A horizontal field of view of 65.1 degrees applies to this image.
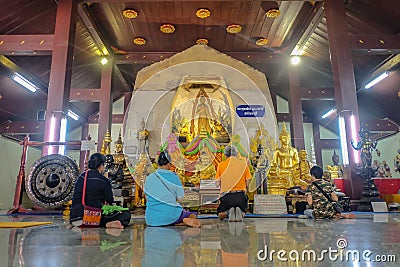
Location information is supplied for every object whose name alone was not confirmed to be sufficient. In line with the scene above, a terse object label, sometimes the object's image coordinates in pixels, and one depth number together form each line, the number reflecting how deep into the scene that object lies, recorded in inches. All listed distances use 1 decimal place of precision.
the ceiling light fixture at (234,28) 261.0
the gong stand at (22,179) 169.8
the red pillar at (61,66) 189.3
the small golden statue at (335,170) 326.6
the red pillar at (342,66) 191.8
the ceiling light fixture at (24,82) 272.7
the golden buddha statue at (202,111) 318.0
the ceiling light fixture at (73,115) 395.1
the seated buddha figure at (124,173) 188.5
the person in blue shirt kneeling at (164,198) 99.2
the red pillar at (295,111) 303.1
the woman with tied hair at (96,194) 97.2
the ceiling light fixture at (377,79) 284.4
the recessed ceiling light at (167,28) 261.0
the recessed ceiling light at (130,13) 237.9
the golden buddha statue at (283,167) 190.9
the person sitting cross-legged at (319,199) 122.4
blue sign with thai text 320.5
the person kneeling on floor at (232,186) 124.0
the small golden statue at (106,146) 209.0
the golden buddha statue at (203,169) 212.5
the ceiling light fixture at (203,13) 240.1
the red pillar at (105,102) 301.3
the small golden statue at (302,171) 203.3
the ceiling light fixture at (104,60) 308.3
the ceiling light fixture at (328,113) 401.7
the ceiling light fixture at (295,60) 311.4
